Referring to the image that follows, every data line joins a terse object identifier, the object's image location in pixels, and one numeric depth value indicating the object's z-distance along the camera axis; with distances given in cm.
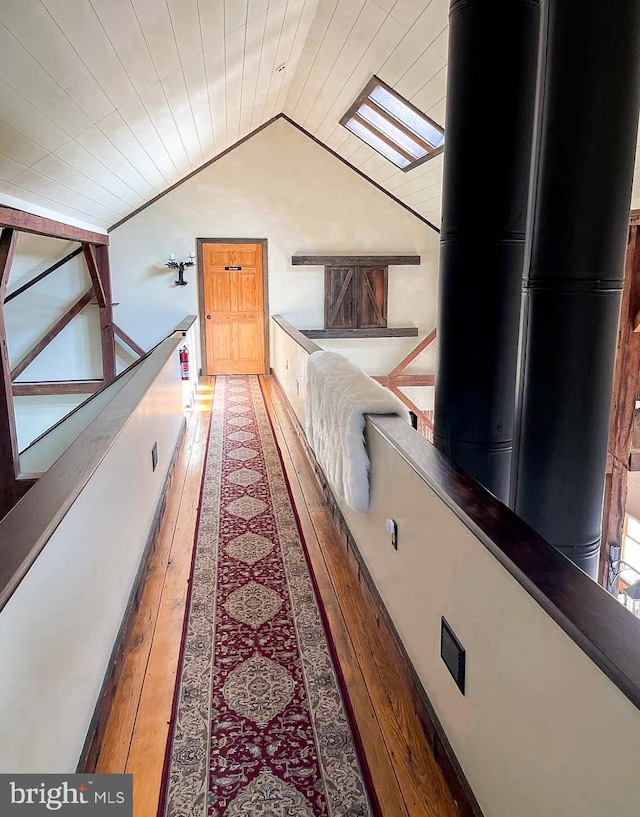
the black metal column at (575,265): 179
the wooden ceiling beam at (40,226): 440
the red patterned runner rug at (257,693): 159
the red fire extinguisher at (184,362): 568
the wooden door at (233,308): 804
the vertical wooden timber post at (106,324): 752
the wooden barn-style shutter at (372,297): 835
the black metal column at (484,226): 190
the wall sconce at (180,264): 780
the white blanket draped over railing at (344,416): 238
